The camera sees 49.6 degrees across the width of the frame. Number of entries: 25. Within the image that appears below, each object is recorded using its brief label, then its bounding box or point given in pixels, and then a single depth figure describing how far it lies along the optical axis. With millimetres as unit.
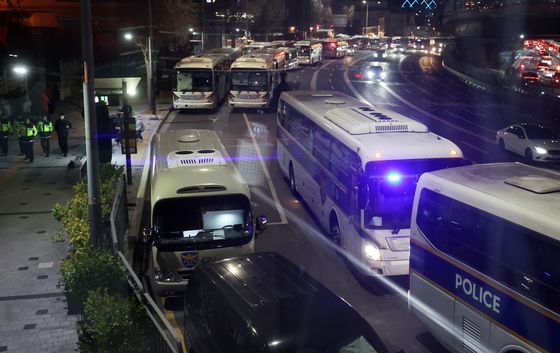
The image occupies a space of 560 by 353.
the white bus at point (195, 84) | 34156
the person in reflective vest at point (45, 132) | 22812
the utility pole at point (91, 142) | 10234
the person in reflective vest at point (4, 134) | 23078
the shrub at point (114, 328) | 7484
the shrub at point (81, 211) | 11302
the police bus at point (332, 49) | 80625
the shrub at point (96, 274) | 9438
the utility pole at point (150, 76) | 32812
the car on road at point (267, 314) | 6715
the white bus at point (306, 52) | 66438
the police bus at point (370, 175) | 11492
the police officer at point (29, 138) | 22047
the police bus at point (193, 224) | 10750
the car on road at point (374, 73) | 56294
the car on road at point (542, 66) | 61738
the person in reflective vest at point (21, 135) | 22125
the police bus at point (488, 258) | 7207
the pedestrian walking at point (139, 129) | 26967
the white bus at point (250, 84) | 35031
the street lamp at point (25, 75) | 33644
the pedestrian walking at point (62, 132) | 22156
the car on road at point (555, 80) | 51262
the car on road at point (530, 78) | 51772
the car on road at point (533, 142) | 23938
